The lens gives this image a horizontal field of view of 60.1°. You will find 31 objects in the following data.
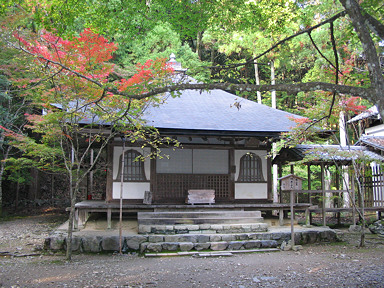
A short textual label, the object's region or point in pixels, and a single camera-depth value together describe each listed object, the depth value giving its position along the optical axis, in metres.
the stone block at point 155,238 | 8.77
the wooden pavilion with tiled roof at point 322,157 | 9.59
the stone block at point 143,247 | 8.50
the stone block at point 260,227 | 9.77
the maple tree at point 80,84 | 7.53
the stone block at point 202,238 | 8.95
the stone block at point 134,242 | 8.64
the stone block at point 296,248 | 9.04
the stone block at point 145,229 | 9.22
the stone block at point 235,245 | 8.88
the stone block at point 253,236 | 9.31
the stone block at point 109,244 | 8.57
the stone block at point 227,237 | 9.09
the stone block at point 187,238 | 8.89
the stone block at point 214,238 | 9.00
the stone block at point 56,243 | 8.55
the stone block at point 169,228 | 9.36
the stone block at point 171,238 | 8.84
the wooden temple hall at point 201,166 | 10.86
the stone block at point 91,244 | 8.52
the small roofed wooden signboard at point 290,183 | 9.69
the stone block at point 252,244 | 9.01
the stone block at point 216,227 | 9.63
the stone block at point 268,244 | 9.20
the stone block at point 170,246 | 8.58
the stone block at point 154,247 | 8.50
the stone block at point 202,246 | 8.71
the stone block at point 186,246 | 8.60
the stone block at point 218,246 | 8.78
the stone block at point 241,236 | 9.24
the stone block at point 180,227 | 9.44
